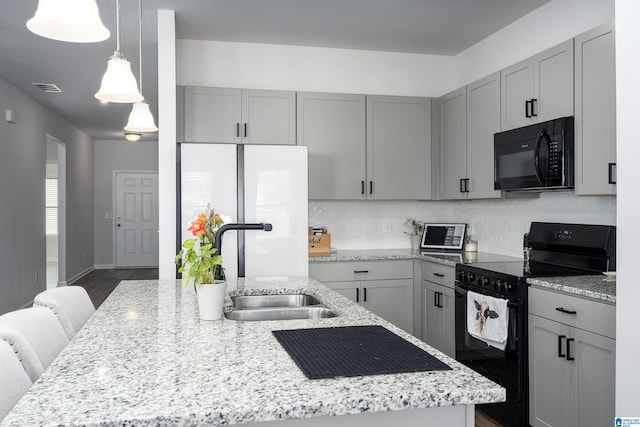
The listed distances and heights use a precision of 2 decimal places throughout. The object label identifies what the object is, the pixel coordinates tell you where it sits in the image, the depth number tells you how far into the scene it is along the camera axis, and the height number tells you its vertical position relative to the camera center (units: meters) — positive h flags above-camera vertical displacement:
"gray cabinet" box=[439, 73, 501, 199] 3.76 +0.53
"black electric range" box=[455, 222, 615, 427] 2.81 -0.44
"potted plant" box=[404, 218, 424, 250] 4.71 -0.20
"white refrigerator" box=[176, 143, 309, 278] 3.61 +0.07
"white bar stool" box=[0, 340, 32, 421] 1.22 -0.41
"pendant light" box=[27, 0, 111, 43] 1.50 +0.54
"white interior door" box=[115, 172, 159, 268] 10.16 -0.21
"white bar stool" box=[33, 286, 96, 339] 1.99 -0.39
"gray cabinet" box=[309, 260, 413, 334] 4.07 -0.59
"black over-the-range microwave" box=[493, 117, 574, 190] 2.98 +0.31
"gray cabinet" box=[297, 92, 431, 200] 4.31 +0.52
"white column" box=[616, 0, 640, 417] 1.91 +0.00
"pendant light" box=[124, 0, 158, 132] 3.04 +0.50
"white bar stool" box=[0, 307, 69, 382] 1.44 -0.39
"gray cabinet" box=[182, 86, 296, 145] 4.09 +0.72
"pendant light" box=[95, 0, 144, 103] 2.06 +0.50
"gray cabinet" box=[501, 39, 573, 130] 3.02 +0.73
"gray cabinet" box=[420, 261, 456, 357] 3.72 -0.72
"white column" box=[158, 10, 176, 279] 3.69 +0.48
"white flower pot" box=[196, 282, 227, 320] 1.74 -0.30
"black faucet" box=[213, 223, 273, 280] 1.92 -0.09
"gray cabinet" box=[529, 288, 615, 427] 2.30 -0.71
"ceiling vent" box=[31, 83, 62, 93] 5.80 +1.34
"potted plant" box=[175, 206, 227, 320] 1.74 -0.25
